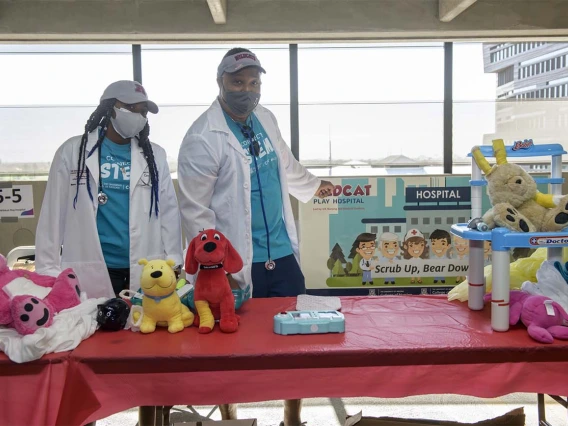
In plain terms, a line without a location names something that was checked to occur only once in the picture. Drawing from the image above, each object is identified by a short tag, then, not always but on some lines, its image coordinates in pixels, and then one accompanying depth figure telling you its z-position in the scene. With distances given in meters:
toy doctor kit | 1.37
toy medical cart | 1.35
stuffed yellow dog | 1.37
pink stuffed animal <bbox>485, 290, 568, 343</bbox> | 1.29
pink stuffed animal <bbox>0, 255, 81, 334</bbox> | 1.25
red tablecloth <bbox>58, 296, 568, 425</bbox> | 1.24
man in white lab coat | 1.89
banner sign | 4.32
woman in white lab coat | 1.86
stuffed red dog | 1.39
